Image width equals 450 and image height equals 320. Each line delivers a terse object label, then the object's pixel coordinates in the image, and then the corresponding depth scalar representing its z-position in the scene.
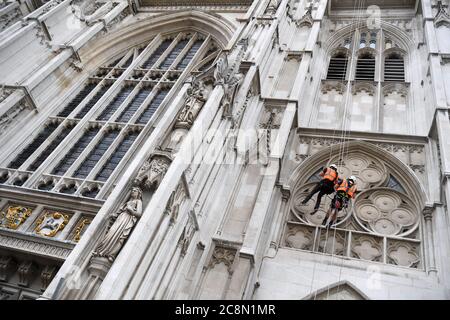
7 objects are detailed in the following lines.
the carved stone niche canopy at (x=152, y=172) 7.16
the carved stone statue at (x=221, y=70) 9.63
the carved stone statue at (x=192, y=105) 8.40
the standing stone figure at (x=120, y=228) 6.15
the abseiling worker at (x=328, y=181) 9.32
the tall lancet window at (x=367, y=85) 13.11
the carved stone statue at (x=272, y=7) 14.88
